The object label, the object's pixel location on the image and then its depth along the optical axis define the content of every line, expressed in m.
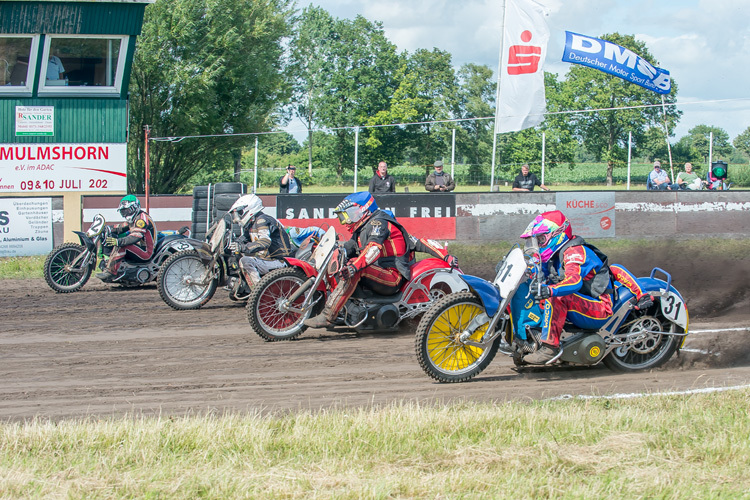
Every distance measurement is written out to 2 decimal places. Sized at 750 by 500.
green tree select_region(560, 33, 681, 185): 49.72
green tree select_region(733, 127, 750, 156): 53.19
